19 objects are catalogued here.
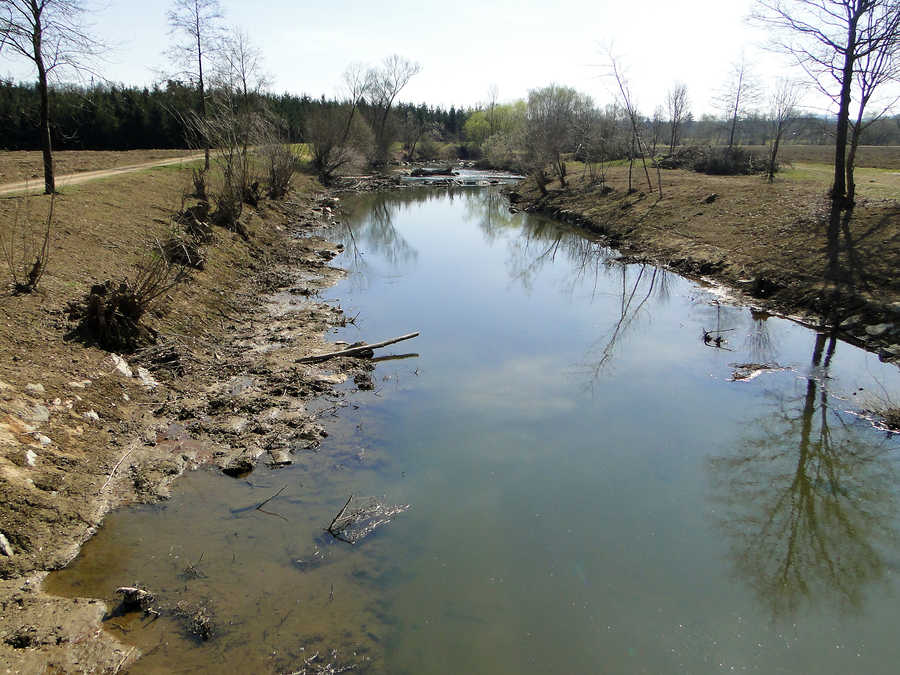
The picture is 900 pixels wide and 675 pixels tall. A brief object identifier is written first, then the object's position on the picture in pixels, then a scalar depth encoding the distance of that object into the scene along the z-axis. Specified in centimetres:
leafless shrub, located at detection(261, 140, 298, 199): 2534
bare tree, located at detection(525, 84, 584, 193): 3447
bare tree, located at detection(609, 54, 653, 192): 2505
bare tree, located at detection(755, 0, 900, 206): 1443
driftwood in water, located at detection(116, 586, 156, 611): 488
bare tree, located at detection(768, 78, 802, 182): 2598
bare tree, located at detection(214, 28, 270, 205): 1992
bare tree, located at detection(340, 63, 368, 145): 4791
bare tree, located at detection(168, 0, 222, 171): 2294
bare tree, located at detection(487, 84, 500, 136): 9300
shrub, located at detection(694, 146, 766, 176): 3225
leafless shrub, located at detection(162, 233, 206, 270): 1284
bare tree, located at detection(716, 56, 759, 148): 3594
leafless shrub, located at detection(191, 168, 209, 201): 1928
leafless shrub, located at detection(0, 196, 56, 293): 863
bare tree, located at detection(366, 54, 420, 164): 5988
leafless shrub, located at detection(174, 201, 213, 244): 1528
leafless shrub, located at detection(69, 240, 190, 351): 858
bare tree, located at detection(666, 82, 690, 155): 4714
